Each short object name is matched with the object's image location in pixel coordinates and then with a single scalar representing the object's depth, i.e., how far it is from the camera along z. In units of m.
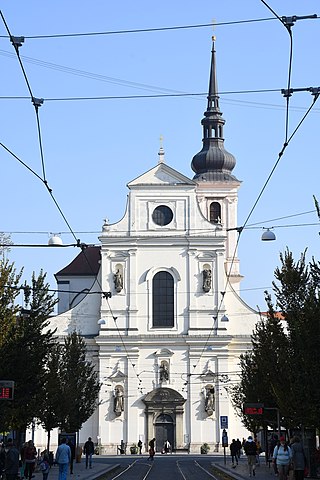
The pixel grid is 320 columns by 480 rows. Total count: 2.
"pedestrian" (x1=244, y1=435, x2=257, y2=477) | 35.91
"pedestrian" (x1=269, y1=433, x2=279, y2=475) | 43.06
